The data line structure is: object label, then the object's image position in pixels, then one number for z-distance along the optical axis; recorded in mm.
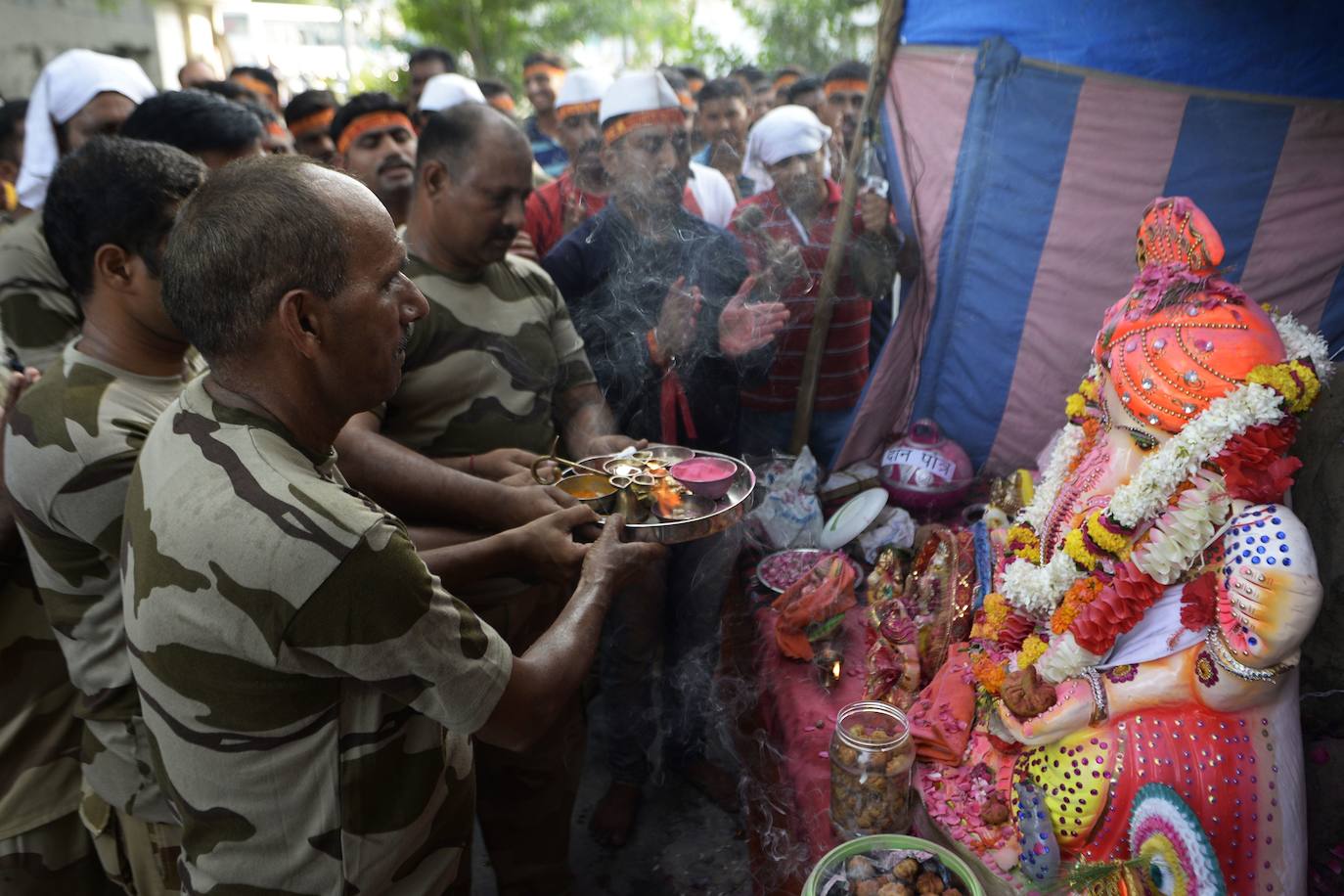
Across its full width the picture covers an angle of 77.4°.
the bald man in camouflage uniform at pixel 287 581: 1611
